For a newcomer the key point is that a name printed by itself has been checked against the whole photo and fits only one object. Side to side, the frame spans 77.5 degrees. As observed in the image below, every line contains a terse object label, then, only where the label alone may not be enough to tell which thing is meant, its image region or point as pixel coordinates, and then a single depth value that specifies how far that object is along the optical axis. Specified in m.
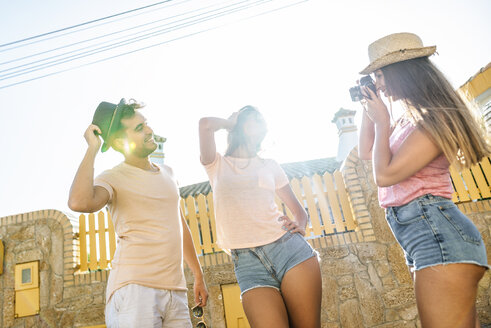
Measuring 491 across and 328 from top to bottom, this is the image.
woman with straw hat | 1.21
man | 1.57
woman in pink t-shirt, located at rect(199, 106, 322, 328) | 1.67
